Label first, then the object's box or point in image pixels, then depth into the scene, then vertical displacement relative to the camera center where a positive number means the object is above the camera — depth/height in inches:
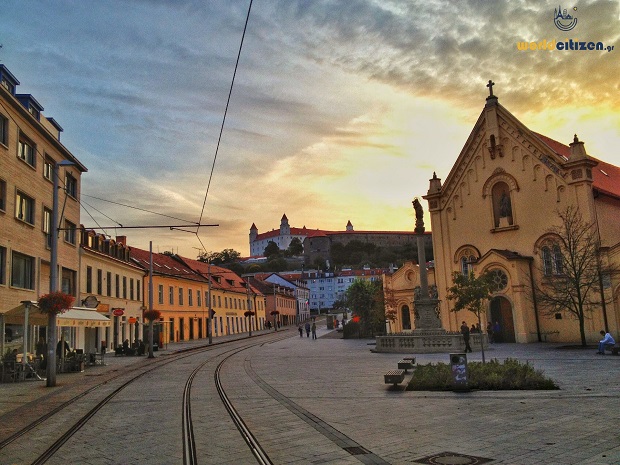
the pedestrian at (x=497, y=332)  1453.0 -80.9
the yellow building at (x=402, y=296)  1953.7 +38.5
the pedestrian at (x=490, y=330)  1423.8 -74.2
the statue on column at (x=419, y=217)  1344.7 +221.7
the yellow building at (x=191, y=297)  1943.3 +83.5
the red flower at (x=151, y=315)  1284.4 +10.9
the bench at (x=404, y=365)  725.3 -78.8
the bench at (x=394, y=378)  572.4 -74.9
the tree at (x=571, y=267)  1189.1 +72.8
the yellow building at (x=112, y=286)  1365.7 +100.9
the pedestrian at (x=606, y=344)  946.7 -83.2
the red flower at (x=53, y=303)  722.8 +28.7
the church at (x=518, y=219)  1370.6 +230.7
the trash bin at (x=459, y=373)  528.7 -67.6
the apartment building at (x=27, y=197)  920.9 +242.6
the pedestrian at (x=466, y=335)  1081.4 -63.7
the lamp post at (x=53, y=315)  707.4 +12.7
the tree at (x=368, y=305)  1996.8 +14.0
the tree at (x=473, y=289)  782.5 +20.3
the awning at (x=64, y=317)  852.0 +11.3
